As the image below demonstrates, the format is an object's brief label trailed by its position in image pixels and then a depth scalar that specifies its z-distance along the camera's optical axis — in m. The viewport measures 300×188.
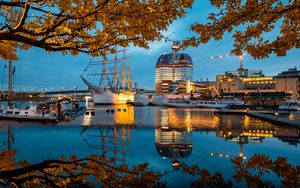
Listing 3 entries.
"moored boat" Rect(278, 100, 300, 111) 54.84
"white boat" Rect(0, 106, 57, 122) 27.98
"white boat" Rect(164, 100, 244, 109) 77.27
